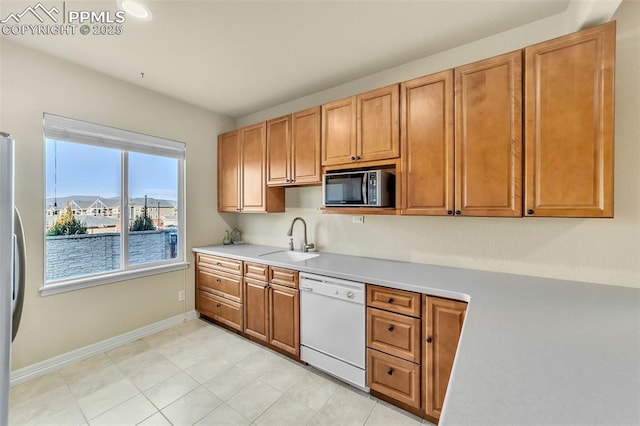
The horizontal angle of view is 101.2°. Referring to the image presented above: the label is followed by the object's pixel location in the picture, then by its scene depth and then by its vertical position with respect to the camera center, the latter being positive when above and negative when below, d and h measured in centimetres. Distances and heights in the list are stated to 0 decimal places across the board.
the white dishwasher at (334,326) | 197 -92
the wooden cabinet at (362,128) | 213 +73
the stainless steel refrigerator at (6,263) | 105 -21
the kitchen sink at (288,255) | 273 -48
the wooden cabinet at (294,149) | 259 +65
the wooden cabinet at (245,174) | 309 +47
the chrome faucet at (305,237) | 297 -30
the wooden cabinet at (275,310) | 236 -95
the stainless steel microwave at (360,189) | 212 +19
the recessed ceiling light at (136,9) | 164 +131
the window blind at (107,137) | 230 +74
